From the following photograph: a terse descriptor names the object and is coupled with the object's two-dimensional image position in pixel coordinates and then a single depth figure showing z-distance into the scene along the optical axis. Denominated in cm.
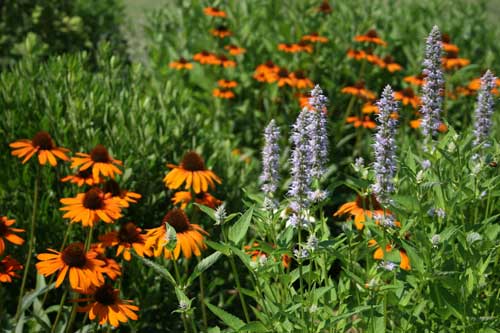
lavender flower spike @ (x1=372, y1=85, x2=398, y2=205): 221
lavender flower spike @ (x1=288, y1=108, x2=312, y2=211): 218
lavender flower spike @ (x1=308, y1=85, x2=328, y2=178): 222
